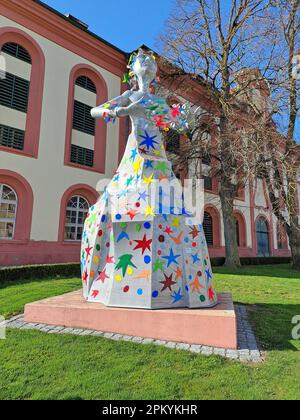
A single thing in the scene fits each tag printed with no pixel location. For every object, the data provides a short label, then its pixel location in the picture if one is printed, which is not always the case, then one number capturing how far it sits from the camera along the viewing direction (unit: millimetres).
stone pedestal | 3664
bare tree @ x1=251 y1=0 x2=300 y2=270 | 12203
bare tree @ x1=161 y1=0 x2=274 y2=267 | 14227
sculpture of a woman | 4156
